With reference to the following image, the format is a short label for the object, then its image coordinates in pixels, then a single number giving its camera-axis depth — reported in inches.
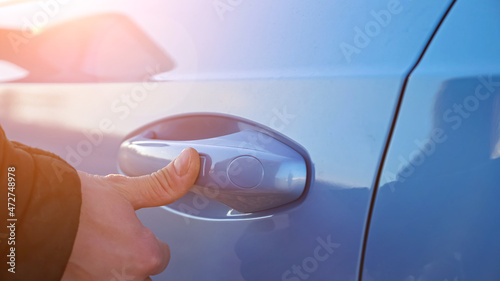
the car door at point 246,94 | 19.9
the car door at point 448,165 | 19.0
